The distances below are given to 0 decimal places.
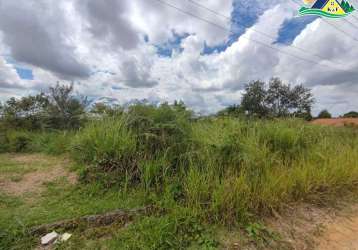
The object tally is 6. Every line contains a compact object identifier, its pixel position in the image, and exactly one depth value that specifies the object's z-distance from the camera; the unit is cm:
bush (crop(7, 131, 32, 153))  575
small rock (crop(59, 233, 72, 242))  175
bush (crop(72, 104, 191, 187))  278
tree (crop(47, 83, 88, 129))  808
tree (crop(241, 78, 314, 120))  2331
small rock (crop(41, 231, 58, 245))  172
